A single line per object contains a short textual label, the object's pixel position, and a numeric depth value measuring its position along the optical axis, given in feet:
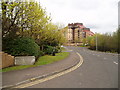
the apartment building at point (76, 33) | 310.49
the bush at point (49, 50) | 59.39
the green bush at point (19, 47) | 31.35
